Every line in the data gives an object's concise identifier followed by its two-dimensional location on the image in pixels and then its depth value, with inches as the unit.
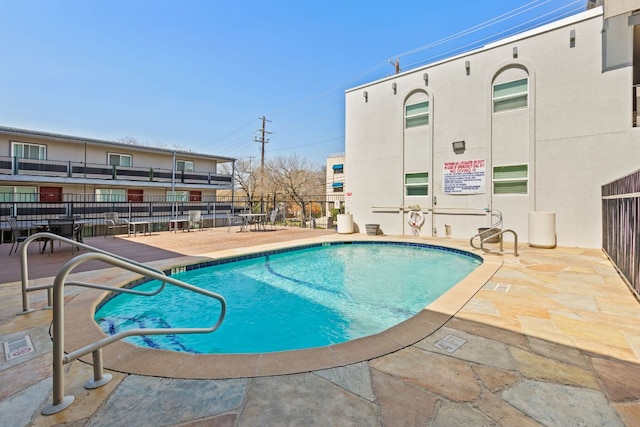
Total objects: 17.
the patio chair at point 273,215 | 518.6
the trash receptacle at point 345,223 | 446.3
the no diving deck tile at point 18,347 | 92.4
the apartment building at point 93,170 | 573.9
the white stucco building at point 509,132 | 279.7
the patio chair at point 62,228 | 264.2
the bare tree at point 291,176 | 872.3
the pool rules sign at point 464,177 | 354.3
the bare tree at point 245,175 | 1179.0
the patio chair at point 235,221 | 663.8
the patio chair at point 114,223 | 397.1
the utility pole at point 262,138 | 1050.7
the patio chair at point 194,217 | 483.1
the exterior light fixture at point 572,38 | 295.8
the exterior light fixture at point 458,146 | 363.6
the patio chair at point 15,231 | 266.2
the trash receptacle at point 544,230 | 297.9
